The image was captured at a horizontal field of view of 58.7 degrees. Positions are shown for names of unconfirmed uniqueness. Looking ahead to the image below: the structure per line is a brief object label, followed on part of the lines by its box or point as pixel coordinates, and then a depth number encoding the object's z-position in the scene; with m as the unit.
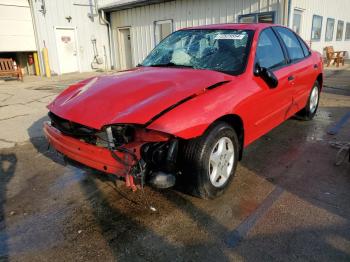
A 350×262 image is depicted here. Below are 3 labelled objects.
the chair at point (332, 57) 14.91
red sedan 2.58
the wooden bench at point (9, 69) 13.05
